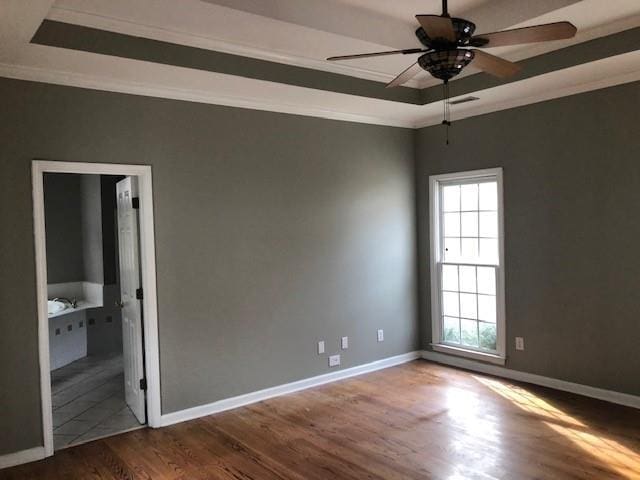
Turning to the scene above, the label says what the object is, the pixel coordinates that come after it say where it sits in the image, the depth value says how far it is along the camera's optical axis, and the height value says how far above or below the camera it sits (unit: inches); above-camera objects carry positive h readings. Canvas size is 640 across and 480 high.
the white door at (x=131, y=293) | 162.6 -19.4
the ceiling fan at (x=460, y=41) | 88.0 +33.3
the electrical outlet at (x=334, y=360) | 202.9 -51.5
